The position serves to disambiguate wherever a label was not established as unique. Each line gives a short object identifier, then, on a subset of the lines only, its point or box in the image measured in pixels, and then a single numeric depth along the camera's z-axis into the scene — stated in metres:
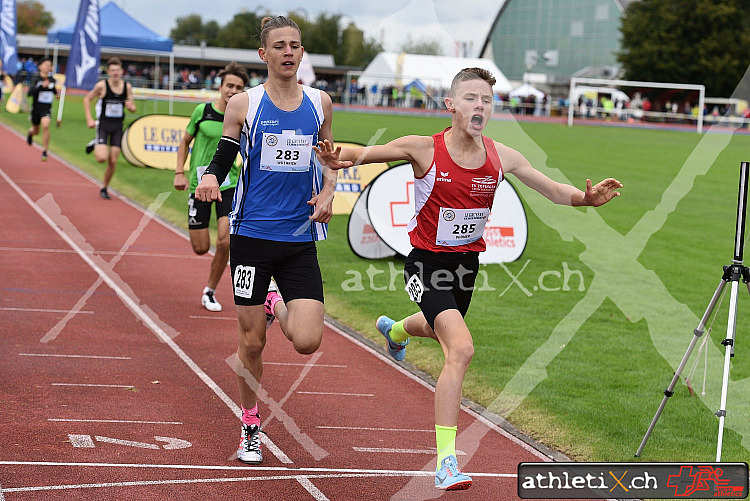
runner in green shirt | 8.57
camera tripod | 4.99
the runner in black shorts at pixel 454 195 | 5.12
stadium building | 100.50
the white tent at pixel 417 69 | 67.88
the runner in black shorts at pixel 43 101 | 23.23
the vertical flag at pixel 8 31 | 33.78
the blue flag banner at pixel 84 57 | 25.64
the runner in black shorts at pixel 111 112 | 16.48
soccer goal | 59.40
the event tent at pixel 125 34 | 37.42
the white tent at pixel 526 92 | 71.38
